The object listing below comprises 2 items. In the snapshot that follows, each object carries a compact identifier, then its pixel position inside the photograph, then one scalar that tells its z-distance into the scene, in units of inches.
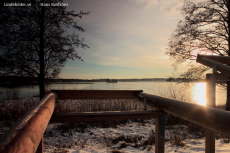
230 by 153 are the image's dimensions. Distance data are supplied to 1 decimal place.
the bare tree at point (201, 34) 284.7
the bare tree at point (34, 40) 235.9
